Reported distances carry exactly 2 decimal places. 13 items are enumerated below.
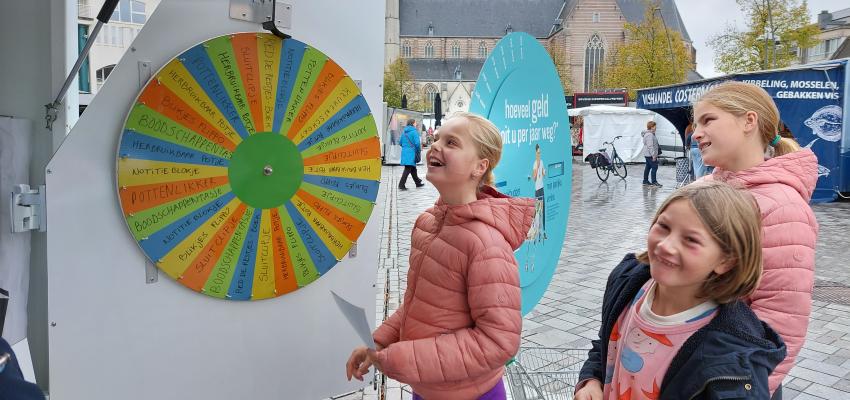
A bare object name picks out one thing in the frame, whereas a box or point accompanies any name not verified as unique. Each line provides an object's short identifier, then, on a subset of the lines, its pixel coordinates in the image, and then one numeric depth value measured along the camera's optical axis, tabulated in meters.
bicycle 18.33
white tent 24.28
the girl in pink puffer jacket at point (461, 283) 1.80
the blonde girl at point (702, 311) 1.35
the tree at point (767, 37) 25.36
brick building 84.56
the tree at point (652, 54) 35.56
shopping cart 2.42
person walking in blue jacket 14.28
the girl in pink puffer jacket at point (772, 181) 1.65
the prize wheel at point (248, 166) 2.15
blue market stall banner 12.08
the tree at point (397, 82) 47.97
